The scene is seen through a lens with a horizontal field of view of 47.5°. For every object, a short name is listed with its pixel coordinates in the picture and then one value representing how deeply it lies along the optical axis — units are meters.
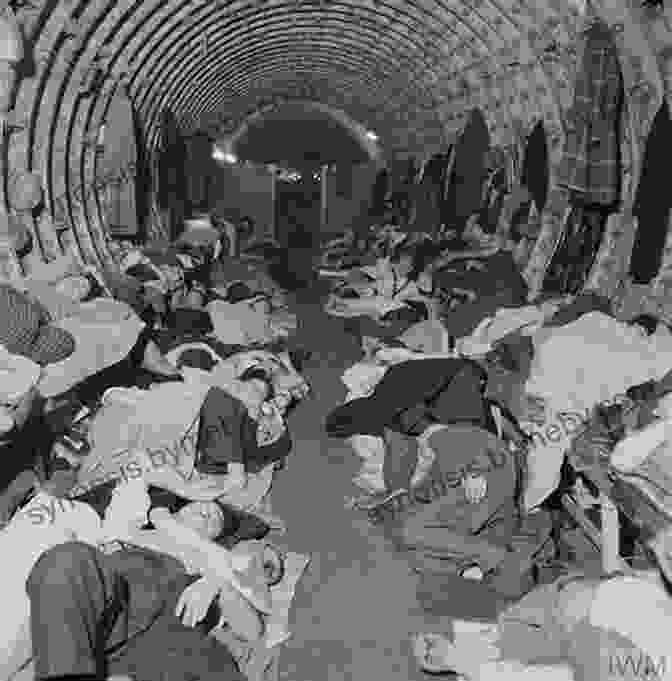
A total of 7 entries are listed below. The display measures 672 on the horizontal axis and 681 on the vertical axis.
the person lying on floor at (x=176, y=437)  4.59
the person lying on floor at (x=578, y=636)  2.63
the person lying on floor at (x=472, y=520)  4.27
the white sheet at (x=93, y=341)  5.12
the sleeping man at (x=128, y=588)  2.68
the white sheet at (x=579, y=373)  4.53
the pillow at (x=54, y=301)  6.04
